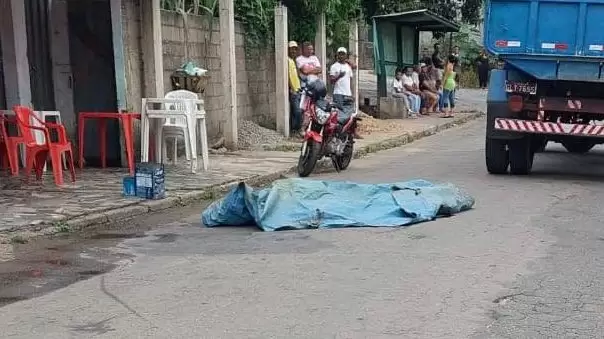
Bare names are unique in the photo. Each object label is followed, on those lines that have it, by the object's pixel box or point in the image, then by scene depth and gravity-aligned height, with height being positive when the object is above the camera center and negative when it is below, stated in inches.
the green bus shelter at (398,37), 866.1 +18.9
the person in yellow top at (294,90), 632.4 -27.9
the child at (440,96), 970.7 -51.7
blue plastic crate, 360.5 -55.1
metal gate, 449.4 +2.0
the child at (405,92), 887.1 -42.4
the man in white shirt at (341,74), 629.9 -15.8
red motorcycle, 458.3 -42.6
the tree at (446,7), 996.0 +60.9
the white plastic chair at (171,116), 434.9 -32.3
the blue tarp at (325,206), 309.1 -59.9
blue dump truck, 409.4 -12.6
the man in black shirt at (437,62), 989.8 -11.2
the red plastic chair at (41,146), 378.6 -41.8
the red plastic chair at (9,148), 398.6 -44.9
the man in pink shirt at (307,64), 637.3 -7.5
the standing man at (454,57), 947.4 -4.9
